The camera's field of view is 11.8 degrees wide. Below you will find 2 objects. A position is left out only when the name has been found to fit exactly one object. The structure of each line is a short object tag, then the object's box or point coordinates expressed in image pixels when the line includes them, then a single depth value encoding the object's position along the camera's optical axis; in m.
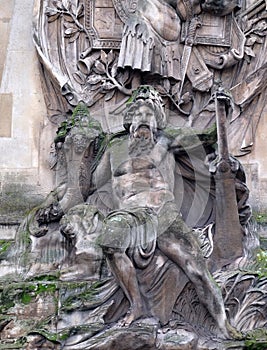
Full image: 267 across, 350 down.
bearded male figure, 11.13
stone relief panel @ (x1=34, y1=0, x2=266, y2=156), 13.24
